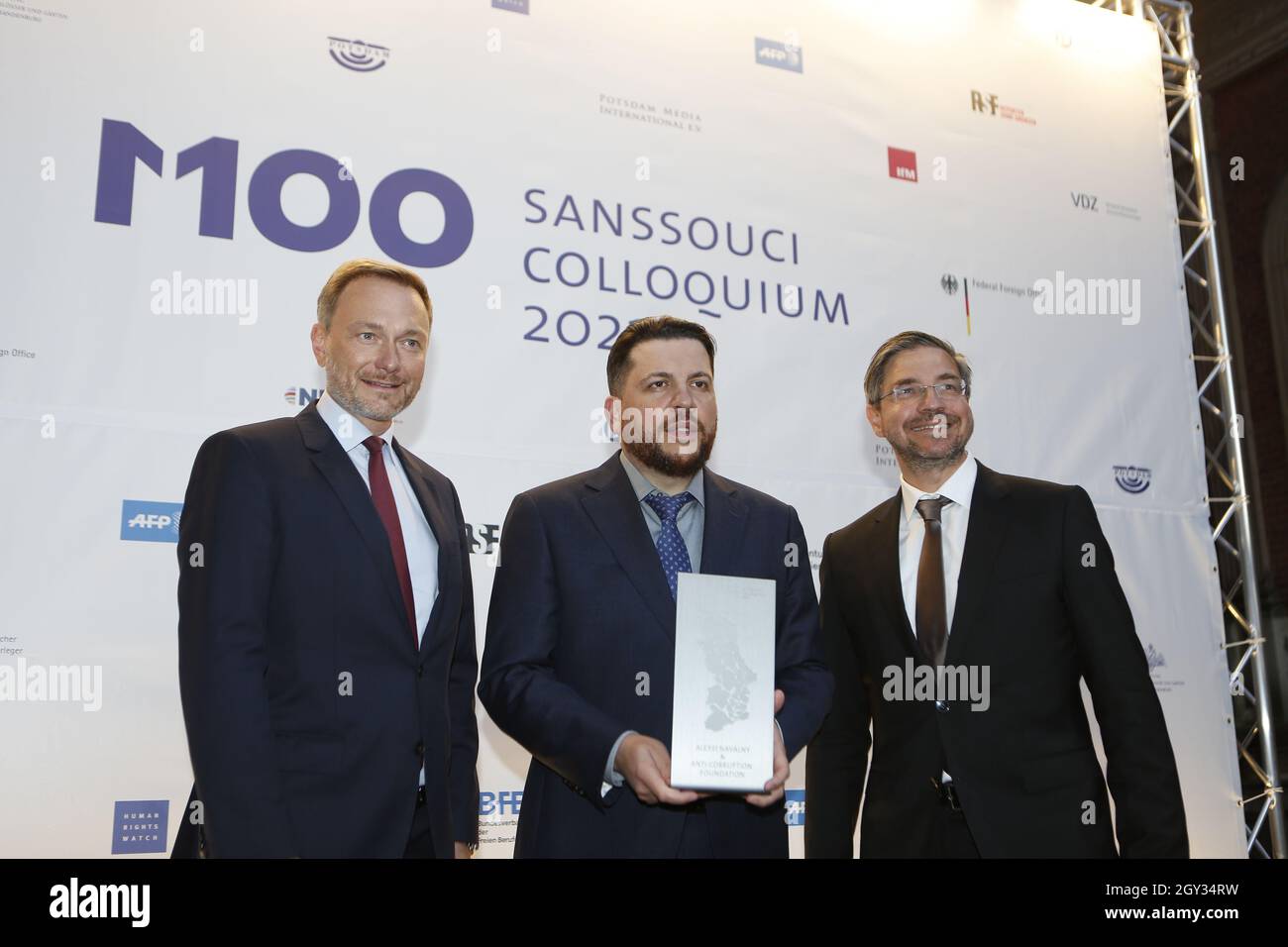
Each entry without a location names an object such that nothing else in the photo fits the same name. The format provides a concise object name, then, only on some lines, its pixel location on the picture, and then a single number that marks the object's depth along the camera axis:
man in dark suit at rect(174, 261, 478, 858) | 2.26
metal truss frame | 5.36
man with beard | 2.46
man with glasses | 2.80
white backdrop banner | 3.74
